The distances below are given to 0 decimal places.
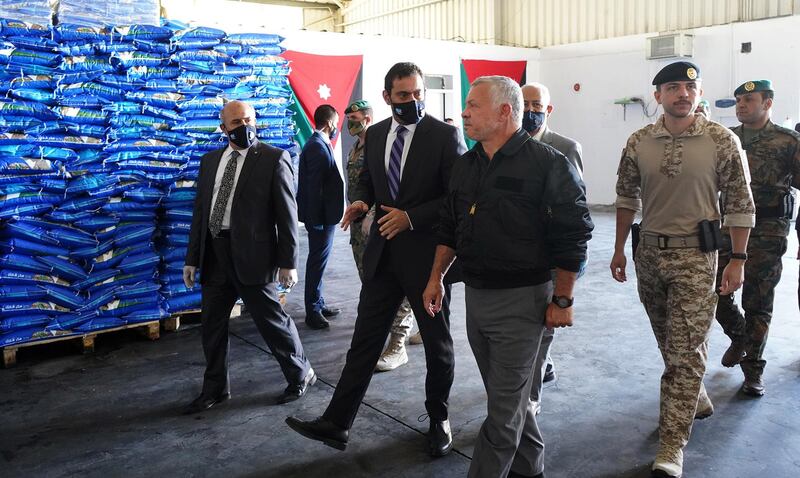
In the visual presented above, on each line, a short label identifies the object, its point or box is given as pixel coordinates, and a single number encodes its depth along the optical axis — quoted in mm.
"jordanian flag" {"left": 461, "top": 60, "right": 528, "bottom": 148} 13242
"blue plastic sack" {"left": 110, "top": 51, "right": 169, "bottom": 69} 5027
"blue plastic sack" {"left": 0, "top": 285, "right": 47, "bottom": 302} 4660
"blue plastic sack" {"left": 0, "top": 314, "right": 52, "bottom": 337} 4664
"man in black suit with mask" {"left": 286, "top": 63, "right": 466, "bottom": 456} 3188
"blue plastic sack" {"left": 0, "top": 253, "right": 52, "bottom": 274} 4645
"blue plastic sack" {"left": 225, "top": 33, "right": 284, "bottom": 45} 5668
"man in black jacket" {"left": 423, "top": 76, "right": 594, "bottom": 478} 2496
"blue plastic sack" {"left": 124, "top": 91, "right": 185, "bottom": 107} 5142
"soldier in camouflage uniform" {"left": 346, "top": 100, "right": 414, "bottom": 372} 4613
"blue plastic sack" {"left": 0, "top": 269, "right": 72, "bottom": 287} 4660
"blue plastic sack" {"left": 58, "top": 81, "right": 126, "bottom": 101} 4852
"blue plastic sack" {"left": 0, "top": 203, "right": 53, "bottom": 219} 4617
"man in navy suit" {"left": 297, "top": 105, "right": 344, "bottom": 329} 5637
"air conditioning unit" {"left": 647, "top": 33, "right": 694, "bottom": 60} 11547
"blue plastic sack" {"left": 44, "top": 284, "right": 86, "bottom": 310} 4816
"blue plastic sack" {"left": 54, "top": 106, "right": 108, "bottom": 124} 4828
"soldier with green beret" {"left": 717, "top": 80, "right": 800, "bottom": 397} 4035
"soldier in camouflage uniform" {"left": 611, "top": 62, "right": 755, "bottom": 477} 3029
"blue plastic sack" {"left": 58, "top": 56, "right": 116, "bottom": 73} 4832
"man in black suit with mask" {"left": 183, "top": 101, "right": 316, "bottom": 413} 3863
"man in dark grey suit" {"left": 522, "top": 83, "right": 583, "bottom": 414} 3676
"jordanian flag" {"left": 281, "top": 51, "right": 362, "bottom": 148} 10781
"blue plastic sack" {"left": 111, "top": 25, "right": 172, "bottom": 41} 5031
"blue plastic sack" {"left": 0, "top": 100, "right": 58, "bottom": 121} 4586
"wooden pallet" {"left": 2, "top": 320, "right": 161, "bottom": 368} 4738
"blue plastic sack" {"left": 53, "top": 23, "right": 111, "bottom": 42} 4789
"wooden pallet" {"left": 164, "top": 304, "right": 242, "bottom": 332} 5531
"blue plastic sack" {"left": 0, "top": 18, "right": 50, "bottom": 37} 4594
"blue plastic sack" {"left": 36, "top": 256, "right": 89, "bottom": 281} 4793
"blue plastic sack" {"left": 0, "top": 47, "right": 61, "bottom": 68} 4570
